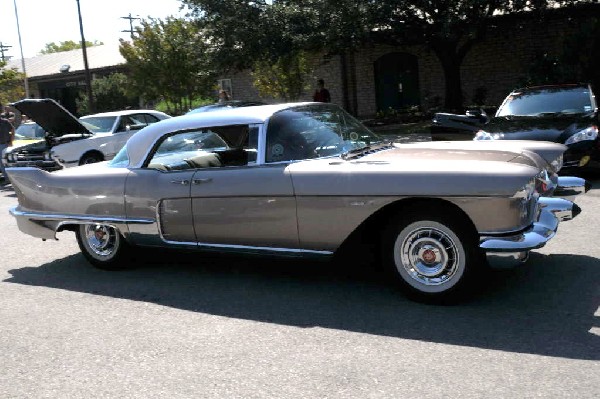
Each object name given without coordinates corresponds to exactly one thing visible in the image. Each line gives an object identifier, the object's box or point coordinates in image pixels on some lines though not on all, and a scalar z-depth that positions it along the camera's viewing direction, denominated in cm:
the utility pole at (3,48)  7088
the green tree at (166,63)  2747
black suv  888
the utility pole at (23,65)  4064
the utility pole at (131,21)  5391
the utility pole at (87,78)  3159
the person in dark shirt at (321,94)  1797
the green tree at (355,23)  1853
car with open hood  1223
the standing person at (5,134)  1423
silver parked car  443
